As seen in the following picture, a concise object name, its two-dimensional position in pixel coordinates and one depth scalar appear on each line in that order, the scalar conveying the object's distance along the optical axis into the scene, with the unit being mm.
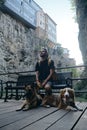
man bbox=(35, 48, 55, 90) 3436
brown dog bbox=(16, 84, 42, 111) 2899
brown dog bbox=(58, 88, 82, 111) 2693
